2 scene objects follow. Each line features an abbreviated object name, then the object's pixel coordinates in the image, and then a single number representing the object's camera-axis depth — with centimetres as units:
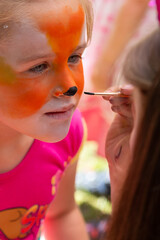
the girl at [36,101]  74
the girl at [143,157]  64
